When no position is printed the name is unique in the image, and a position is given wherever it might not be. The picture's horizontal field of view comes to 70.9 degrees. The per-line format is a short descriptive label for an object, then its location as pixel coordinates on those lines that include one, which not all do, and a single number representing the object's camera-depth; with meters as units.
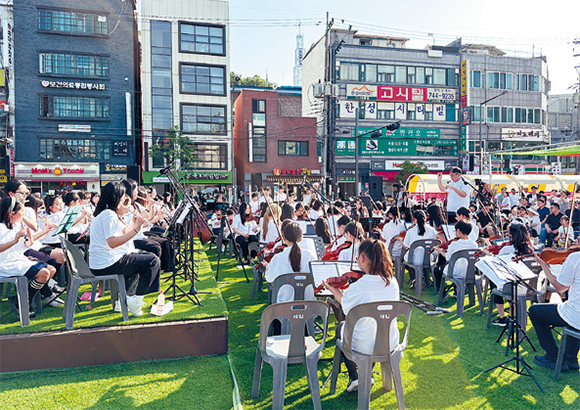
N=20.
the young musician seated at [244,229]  9.50
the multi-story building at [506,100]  37.22
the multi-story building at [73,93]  27.11
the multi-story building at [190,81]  29.77
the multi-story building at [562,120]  48.56
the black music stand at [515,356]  4.04
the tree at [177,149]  28.12
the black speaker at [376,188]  24.23
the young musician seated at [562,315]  3.95
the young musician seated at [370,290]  3.34
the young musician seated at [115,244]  4.78
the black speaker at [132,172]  20.22
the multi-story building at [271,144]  32.03
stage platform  4.20
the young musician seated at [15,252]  4.78
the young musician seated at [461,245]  6.08
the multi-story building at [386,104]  34.34
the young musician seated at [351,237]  5.41
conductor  8.40
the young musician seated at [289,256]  4.85
